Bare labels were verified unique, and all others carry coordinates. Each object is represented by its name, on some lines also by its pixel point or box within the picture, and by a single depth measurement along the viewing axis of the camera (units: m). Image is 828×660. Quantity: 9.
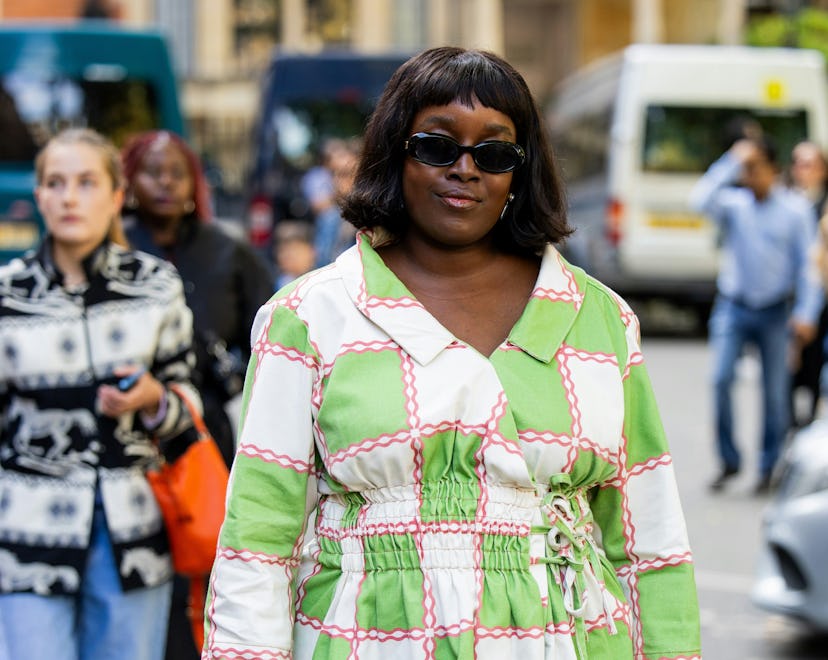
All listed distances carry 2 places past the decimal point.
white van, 19.14
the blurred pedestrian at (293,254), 10.93
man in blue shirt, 9.95
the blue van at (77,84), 15.15
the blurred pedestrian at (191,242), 5.55
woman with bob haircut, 2.73
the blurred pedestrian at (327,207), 11.63
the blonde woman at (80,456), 4.09
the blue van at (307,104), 20.91
